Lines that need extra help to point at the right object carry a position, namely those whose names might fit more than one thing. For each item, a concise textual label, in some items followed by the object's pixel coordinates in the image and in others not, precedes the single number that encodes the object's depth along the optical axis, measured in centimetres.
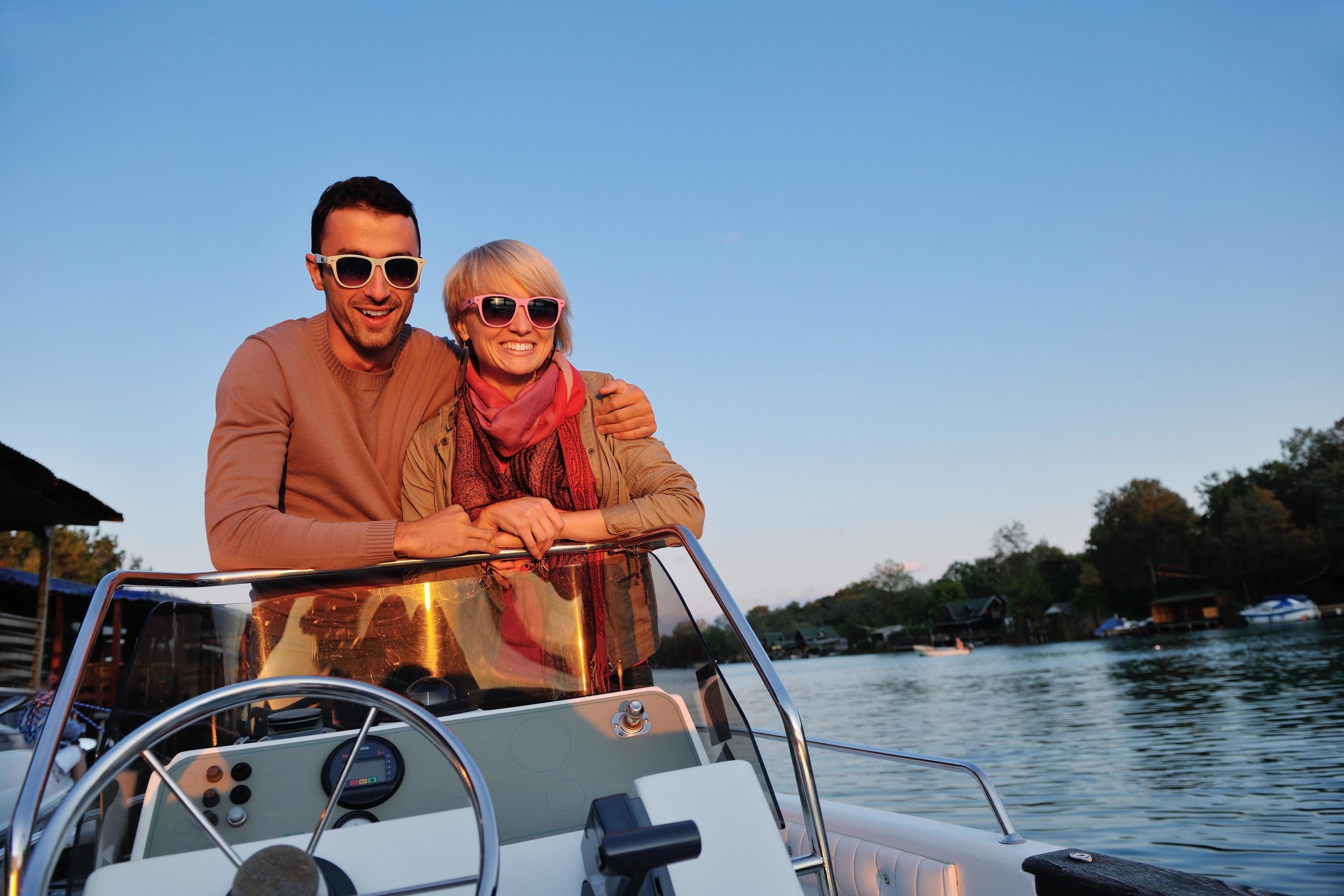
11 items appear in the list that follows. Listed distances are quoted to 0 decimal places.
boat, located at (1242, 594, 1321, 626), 5922
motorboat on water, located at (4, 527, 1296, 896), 123
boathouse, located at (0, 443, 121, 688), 1036
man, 242
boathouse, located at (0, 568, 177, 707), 1234
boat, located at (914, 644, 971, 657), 7875
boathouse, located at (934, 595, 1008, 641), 9288
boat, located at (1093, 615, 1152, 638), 7450
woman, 246
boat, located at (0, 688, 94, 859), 532
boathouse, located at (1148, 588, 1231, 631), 6725
